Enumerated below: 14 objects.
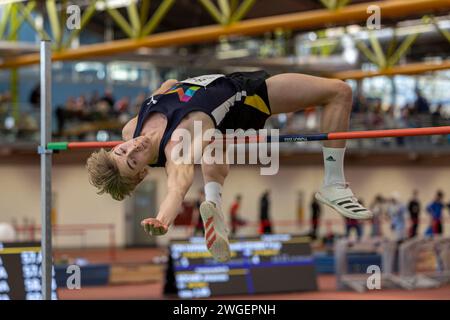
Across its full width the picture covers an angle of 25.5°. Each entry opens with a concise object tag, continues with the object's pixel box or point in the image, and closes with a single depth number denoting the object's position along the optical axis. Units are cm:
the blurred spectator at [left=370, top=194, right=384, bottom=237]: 2506
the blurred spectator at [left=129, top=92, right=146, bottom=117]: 2666
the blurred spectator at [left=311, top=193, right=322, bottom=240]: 2766
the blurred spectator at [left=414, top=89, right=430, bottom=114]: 2927
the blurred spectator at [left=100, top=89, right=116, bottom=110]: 2627
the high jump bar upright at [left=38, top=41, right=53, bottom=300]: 746
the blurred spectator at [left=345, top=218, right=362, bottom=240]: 2526
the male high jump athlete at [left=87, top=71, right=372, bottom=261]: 615
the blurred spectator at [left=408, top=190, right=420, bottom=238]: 2529
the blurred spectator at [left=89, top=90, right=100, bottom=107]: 2655
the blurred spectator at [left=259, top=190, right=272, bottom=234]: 2600
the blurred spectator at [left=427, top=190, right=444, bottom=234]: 2366
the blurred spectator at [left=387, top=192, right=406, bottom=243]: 2354
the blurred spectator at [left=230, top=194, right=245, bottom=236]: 2662
